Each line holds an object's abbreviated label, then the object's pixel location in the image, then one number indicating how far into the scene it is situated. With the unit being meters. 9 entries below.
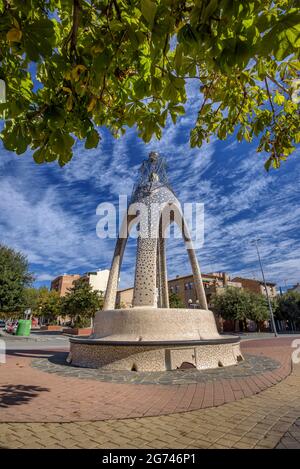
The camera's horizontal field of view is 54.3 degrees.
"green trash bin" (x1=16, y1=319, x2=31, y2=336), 26.72
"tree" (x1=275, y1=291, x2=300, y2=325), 43.44
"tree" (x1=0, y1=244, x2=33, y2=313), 25.98
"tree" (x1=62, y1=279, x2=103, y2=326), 32.47
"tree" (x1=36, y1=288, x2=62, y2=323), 45.69
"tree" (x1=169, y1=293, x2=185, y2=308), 37.96
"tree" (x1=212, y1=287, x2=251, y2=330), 36.50
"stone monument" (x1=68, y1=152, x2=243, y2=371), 8.32
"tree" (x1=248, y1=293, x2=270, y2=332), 36.66
